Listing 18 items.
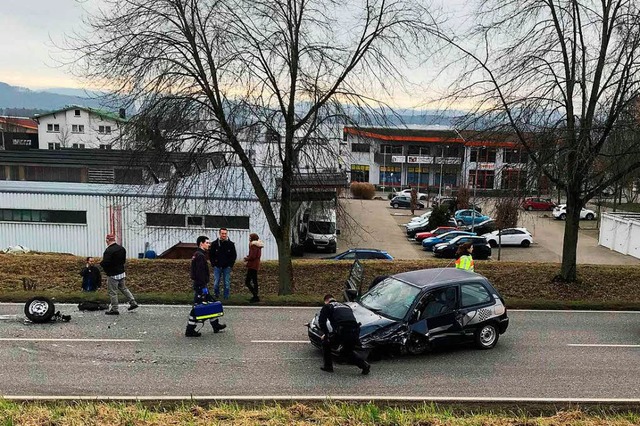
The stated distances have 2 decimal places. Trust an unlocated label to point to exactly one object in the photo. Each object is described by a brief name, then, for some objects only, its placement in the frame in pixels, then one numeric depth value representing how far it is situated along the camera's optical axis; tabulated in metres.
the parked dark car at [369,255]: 25.75
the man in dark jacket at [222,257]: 12.79
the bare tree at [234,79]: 12.71
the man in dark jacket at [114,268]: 10.97
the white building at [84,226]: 27.44
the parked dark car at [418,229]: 41.00
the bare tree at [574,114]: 13.12
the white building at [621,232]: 34.06
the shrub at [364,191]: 60.16
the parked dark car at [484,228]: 40.97
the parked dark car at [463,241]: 32.34
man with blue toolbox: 9.90
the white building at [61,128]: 80.56
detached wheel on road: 10.50
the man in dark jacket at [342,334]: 8.16
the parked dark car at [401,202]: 60.34
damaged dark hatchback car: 8.80
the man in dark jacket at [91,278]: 13.51
